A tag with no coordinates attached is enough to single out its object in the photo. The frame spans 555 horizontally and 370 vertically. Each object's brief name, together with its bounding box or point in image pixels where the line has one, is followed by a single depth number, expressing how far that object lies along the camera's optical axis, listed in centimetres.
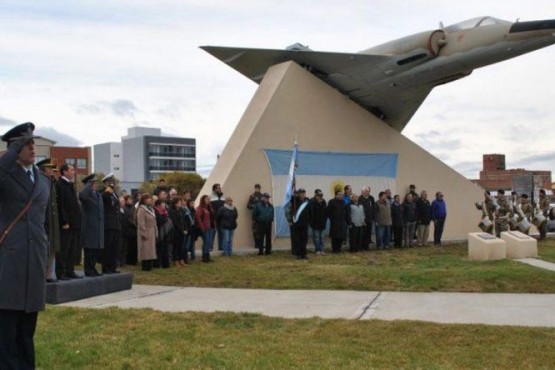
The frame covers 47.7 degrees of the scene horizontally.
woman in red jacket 1526
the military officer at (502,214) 1912
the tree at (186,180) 7454
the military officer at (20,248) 455
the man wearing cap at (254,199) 1775
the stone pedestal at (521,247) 1406
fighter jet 1736
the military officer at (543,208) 2045
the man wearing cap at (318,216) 1680
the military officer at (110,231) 1136
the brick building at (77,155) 9344
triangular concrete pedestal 1845
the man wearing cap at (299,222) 1581
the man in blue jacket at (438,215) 1933
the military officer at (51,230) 541
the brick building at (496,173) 6003
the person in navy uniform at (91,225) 1048
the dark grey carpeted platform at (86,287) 919
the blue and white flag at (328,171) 1895
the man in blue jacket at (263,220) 1700
